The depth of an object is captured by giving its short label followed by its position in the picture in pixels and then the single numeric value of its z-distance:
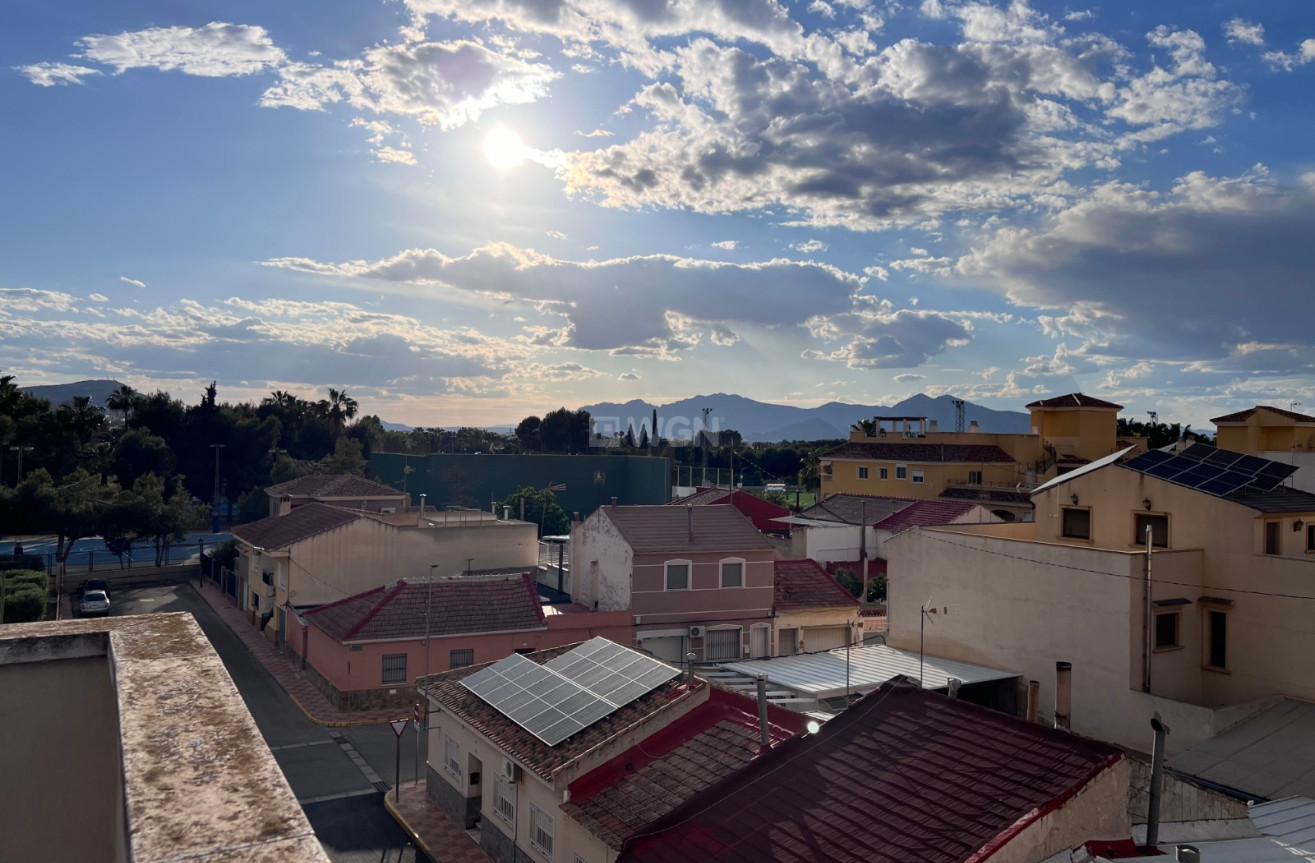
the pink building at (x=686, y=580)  33.22
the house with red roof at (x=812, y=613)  35.25
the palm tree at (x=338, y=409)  94.81
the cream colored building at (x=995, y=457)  62.22
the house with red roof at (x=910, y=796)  10.60
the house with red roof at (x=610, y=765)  14.77
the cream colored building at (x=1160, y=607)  21.02
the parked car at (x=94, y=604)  40.94
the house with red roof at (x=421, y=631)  29.97
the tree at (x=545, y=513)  64.25
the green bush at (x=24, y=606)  32.56
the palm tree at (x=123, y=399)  78.25
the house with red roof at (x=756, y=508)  57.94
